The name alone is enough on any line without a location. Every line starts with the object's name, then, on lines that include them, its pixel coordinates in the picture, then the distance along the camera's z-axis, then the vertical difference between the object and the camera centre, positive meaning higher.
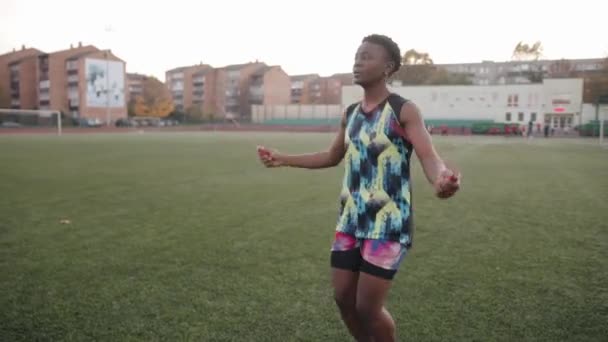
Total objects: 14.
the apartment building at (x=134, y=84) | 134.50 +9.74
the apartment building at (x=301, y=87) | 130.38 +9.25
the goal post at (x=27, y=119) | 61.45 -0.12
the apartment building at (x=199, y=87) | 115.12 +7.95
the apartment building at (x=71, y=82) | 84.62 +6.58
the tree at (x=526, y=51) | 90.88 +13.72
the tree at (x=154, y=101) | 89.75 +3.46
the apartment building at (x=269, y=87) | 107.44 +7.65
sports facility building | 64.69 +3.03
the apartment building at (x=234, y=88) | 111.75 +7.60
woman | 2.84 -0.38
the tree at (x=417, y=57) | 90.31 +12.02
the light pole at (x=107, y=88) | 83.65 +5.33
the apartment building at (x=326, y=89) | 128.75 +8.87
